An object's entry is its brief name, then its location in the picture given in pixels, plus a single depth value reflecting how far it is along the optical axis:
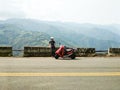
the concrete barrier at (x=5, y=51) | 25.15
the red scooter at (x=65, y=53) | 22.41
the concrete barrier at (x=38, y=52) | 25.34
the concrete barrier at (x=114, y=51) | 26.86
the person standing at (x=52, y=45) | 24.57
